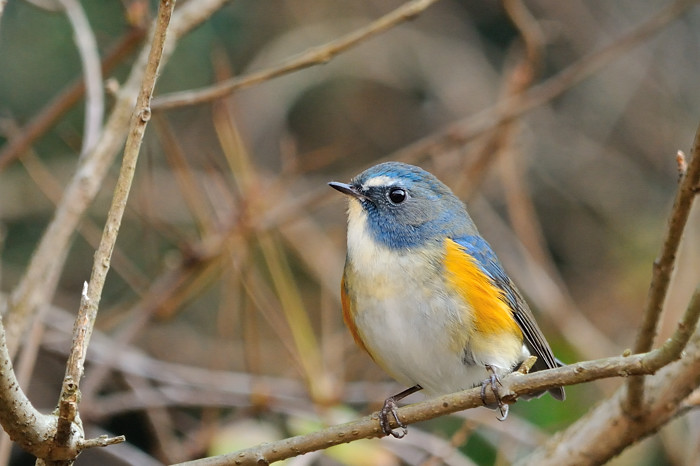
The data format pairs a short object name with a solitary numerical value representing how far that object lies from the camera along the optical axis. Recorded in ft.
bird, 20.53
